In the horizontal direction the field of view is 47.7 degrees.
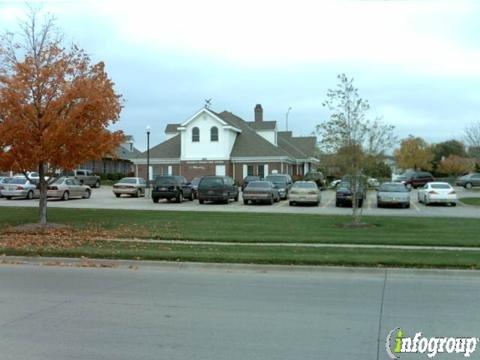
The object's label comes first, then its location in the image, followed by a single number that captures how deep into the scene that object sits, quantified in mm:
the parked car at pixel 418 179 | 55062
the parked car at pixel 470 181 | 52156
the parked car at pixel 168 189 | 34125
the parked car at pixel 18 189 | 35406
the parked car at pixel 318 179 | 48888
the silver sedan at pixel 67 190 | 35375
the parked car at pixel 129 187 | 39844
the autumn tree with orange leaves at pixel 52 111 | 16609
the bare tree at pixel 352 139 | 20000
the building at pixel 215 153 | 52812
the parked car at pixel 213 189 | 33000
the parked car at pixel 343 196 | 30616
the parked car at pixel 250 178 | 42025
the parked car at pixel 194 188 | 37844
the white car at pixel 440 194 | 32750
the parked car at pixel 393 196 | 30859
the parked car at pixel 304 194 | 31875
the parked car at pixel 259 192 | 32500
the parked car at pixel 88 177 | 51625
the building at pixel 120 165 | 72438
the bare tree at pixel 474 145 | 68050
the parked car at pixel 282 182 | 37531
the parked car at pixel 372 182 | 21109
